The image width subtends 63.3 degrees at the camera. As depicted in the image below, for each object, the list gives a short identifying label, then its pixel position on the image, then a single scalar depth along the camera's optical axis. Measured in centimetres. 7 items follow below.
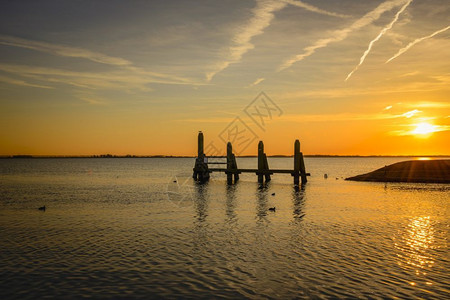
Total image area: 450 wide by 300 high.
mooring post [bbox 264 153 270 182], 4698
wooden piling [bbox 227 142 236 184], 4603
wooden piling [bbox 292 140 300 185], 4150
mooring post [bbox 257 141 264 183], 4441
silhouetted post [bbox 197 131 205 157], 4497
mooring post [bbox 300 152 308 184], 4300
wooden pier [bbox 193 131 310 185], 4219
